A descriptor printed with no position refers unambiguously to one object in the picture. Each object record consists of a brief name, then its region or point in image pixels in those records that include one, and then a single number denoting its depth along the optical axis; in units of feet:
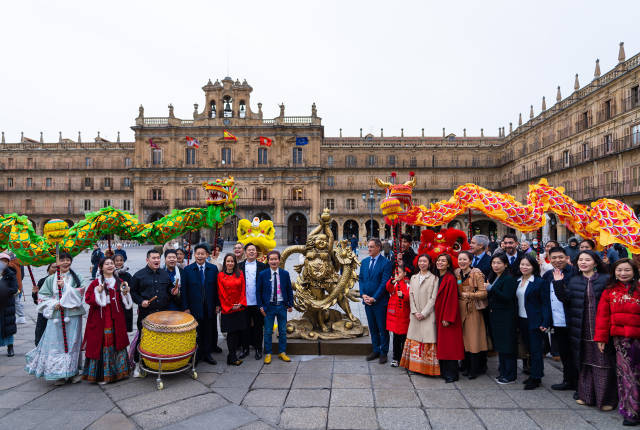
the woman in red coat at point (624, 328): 10.96
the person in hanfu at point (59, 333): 13.69
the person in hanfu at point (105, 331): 13.73
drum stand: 13.53
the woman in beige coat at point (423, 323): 14.35
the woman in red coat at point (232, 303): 15.80
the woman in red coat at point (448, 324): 13.98
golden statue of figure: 17.58
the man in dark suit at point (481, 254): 18.53
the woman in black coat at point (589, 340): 11.82
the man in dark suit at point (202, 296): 15.92
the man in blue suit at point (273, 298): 16.12
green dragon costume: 16.81
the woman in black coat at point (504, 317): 13.73
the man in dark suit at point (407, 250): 20.62
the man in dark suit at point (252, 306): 16.67
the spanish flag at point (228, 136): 100.94
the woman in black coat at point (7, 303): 16.07
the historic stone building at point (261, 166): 112.98
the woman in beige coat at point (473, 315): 14.10
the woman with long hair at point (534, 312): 13.46
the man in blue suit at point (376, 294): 16.10
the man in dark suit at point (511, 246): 19.01
